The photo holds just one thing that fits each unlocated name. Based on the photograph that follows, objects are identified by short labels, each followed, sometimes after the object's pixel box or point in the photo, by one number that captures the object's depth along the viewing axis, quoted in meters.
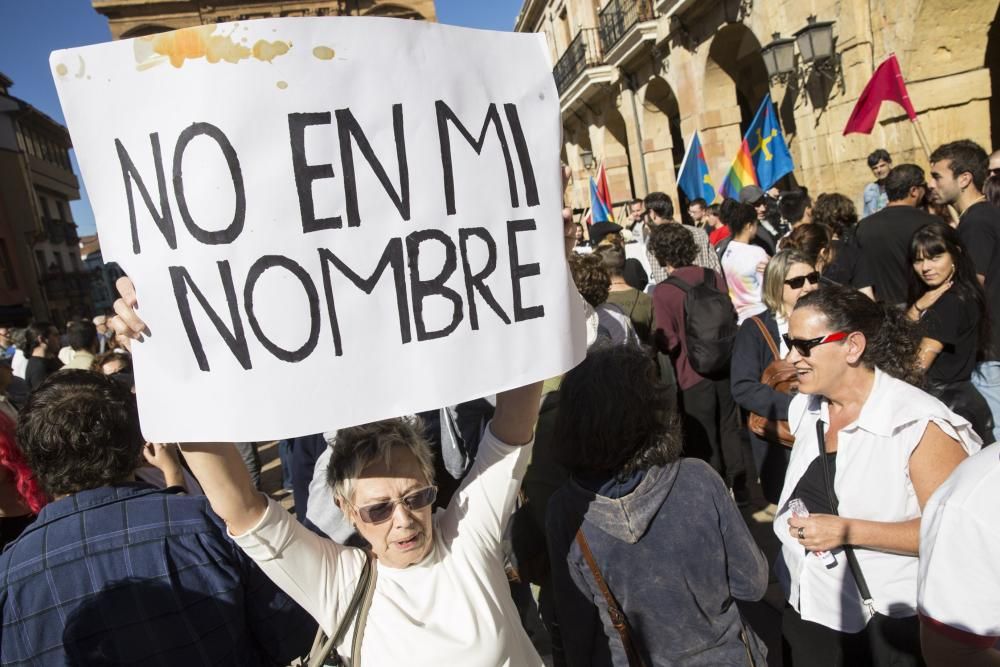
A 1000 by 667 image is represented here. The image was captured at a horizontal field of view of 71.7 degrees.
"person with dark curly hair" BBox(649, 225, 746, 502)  4.30
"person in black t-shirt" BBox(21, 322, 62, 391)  6.49
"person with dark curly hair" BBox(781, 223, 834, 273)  4.34
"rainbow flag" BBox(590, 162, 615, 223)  9.67
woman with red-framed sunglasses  1.83
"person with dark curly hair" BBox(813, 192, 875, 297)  4.49
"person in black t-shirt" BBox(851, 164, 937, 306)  4.28
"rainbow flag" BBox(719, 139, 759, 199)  7.79
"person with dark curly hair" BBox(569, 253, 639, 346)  3.62
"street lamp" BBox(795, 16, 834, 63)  7.86
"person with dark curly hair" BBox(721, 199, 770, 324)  4.65
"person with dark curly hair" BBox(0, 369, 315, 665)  1.59
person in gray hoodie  1.78
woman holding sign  1.51
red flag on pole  6.33
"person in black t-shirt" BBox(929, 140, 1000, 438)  3.08
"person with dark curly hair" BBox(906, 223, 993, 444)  3.00
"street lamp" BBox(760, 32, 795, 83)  8.44
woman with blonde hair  3.03
